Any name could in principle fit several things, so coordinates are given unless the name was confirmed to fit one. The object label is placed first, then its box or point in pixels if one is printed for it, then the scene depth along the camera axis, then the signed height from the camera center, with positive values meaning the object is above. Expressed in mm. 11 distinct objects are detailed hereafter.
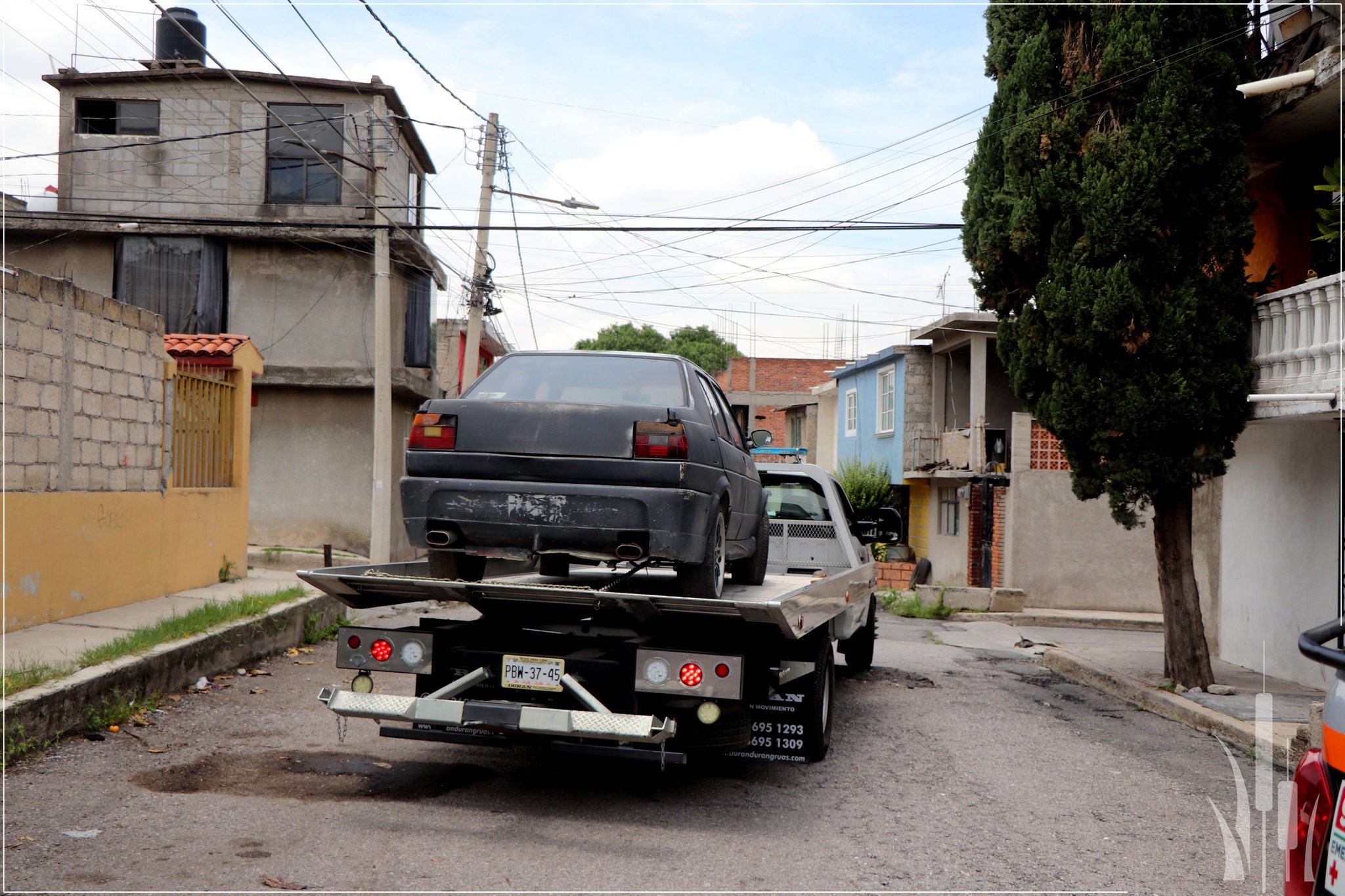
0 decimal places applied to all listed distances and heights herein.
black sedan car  5641 -47
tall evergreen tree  9812 +2127
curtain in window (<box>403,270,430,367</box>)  24172 +3229
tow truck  5594 -1000
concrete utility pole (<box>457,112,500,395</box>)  19797 +3535
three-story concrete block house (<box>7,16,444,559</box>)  21750 +4384
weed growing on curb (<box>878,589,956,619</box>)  20734 -2400
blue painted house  28125 +1931
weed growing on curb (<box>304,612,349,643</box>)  11578 -1686
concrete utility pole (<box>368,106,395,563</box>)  17641 +899
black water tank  23016 +8691
